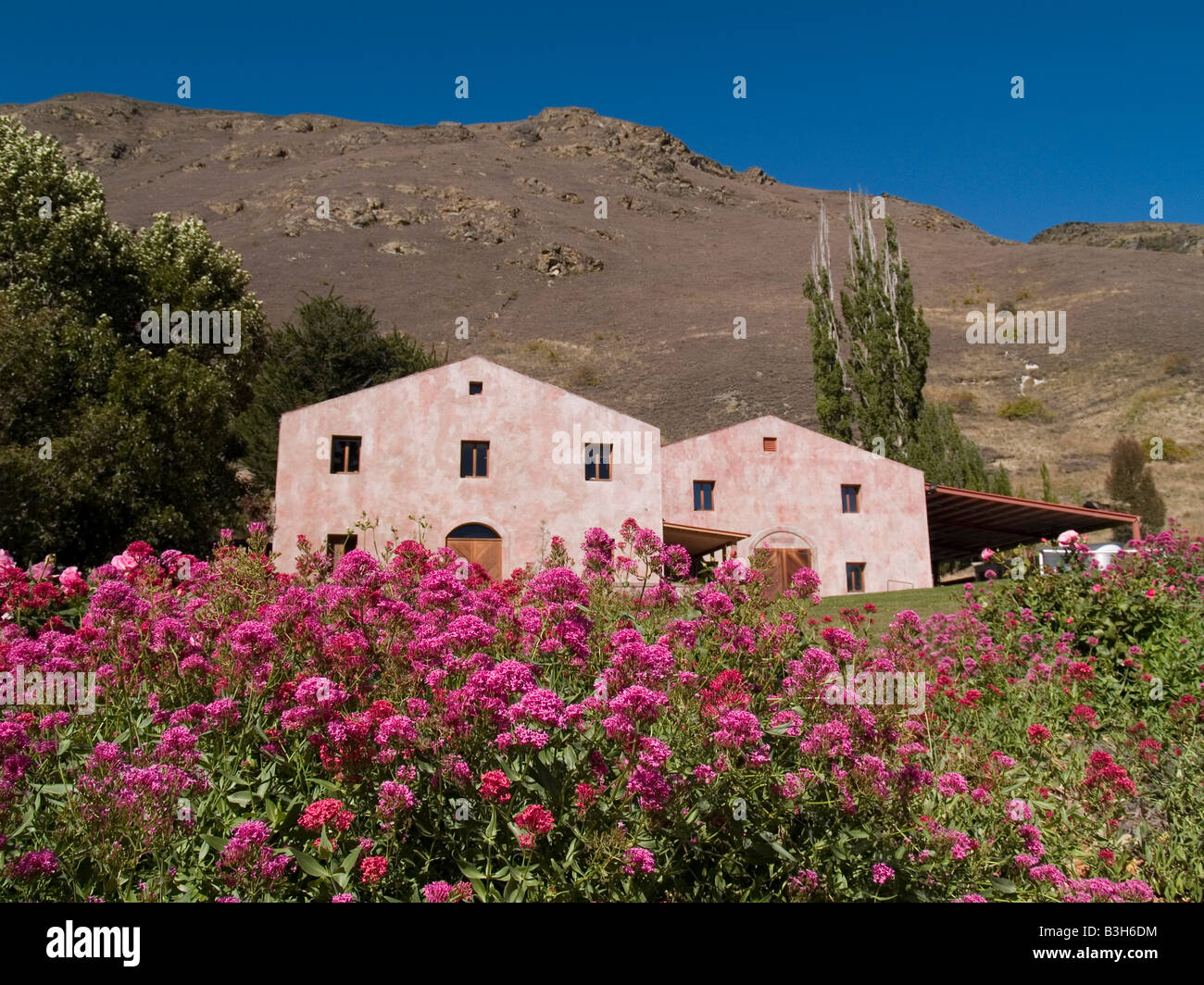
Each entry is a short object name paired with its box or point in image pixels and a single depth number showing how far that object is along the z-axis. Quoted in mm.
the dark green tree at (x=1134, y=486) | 38188
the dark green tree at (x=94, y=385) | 21266
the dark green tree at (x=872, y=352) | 35062
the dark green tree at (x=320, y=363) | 33906
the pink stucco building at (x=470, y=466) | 22797
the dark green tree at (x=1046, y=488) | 36441
